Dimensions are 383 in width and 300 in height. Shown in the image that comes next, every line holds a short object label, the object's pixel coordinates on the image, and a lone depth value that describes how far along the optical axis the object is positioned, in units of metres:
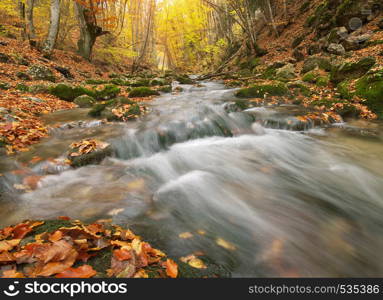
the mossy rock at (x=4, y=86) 7.12
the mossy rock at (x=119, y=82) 12.31
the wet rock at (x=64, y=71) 11.31
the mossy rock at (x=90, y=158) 3.52
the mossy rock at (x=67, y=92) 8.02
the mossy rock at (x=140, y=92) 9.40
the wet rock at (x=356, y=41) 9.09
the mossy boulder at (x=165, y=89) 11.01
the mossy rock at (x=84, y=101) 7.52
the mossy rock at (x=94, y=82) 11.29
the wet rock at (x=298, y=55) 12.49
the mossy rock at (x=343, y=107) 6.09
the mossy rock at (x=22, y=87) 7.47
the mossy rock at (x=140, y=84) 12.75
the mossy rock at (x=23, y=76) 8.87
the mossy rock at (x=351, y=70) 6.97
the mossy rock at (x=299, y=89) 7.77
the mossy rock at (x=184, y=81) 14.69
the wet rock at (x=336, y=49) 9.56
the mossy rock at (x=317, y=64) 9.31
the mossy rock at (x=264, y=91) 8.04
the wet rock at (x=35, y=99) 6.60
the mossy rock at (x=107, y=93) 8.70
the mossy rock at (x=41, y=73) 9.41
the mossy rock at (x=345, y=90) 6.73
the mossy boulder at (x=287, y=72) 10.48
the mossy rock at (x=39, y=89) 7.73
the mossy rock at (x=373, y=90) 5.95
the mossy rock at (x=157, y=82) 13.40
